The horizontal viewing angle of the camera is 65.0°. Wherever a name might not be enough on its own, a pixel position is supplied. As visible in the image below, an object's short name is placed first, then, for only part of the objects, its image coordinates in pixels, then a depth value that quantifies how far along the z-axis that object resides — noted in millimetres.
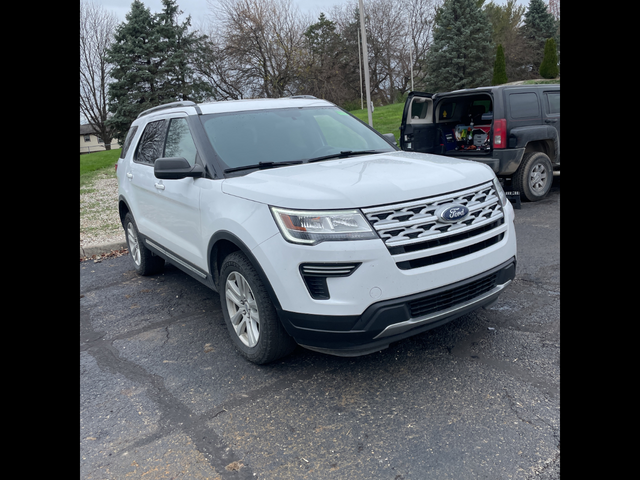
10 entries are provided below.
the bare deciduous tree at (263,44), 33125
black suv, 8023
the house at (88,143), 83600
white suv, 2855
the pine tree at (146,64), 31219
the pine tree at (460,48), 38000
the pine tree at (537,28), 45719
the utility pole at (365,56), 16062
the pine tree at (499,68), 36750
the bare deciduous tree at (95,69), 39188
